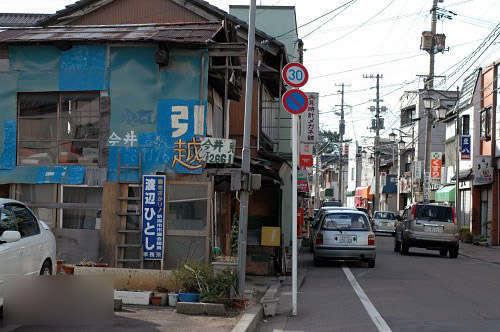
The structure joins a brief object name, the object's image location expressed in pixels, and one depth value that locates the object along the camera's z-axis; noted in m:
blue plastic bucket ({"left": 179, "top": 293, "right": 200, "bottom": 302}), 10.30
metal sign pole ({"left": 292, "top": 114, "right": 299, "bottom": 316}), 10.66
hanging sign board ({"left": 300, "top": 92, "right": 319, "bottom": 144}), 26.03
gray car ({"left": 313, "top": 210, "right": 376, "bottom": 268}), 19.16
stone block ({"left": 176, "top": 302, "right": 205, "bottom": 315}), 10.08
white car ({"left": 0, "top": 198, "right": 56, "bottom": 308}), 7.95
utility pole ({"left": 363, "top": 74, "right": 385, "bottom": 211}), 55.81
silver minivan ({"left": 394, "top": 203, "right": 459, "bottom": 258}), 24.36
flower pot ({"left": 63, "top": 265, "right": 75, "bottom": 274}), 11.61
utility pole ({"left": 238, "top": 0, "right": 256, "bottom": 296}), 11.25
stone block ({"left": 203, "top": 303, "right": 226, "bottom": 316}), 10.06
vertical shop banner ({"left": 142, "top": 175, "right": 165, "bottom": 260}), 13.44
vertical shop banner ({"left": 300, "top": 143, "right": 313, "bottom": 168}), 23.30
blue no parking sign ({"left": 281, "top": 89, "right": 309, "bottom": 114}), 10.99
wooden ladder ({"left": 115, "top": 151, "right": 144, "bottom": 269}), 13.63
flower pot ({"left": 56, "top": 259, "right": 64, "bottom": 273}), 11.72
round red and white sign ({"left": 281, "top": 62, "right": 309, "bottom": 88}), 11.11
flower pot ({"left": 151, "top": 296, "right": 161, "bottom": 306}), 10.80
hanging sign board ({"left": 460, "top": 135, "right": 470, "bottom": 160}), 35.56
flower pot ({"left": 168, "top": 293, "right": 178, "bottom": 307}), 10.76
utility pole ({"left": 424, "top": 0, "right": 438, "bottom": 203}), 35.88
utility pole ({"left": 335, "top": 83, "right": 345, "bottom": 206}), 70.81
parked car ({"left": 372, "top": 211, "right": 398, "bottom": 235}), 44.56
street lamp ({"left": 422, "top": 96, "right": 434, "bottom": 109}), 34.46
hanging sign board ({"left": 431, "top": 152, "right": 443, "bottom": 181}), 42.53
